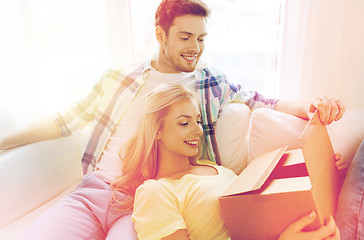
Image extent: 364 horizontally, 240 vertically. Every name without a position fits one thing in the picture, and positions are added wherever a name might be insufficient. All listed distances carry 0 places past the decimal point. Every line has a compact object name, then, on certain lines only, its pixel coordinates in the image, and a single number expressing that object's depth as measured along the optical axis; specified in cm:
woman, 80
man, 97
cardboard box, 69
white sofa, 105
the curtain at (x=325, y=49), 128
